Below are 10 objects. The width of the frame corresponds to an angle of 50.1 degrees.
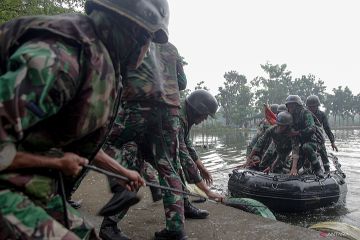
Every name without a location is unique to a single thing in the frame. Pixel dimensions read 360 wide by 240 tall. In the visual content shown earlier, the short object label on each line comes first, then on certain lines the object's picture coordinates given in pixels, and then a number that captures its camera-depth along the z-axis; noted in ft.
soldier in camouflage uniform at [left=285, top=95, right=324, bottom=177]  30.09
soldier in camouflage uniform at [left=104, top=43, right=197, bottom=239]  11.75
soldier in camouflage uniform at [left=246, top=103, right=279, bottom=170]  33.08
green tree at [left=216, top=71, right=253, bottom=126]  221.91
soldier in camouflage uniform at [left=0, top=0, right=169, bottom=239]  4.46
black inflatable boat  28.30
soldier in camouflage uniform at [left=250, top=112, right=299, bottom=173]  29.45
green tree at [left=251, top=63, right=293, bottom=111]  246.68
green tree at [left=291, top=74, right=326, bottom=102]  260.21
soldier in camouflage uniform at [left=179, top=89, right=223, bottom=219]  14.94
